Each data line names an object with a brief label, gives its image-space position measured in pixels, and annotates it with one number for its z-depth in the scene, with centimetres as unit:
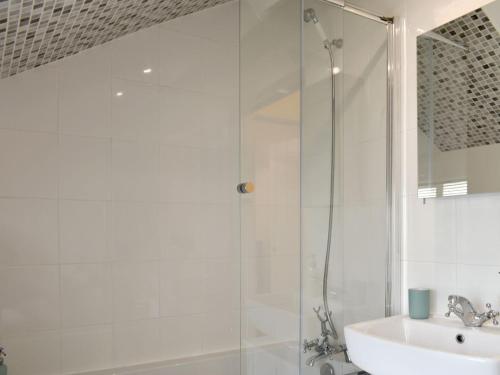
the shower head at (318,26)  177
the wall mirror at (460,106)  165
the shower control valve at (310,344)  174
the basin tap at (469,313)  158
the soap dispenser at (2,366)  174
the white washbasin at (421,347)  125
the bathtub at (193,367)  214
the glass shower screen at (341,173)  177
